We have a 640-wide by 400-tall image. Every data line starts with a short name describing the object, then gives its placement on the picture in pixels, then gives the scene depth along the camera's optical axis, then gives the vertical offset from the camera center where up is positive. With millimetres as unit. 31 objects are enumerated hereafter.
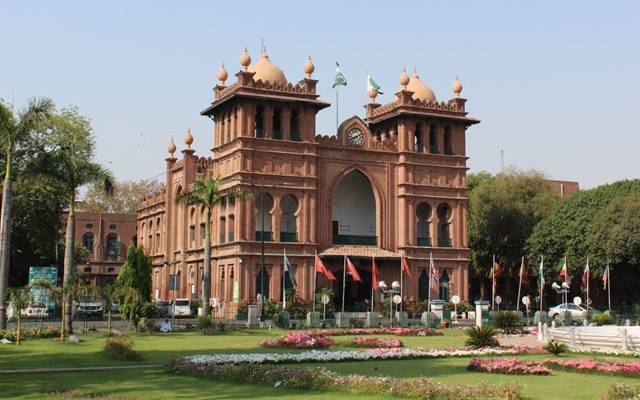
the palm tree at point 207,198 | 48625 +6279
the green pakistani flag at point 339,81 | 68062 +17848
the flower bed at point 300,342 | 32188 -1442
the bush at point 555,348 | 27344 -1395
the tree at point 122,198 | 105688 +13564
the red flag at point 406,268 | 62094 +2648
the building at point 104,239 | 92750 +7146
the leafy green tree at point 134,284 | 42406 +1053
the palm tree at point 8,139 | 33156 +6741
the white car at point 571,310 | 58694 -408
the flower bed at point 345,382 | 16344 -1673
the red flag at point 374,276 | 56306 +1873
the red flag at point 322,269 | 55906 +2323
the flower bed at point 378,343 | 32969 -1514
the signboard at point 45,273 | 52356 +1934
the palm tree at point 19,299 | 32688 +206
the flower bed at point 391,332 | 42094 -1370
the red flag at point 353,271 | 54806 +2150
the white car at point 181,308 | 58312 -255
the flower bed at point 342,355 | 24766 -1606
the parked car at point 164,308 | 58156 -261
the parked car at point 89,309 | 55234 -310
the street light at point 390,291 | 53844 +967
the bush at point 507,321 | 42012 -827
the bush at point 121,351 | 26188 -1446
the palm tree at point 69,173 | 38469 +6073
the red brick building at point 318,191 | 60500 +8655
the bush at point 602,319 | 49781 -860
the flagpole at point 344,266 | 58734 +2726
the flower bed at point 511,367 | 21609 -1606
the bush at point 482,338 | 30797 -1215
